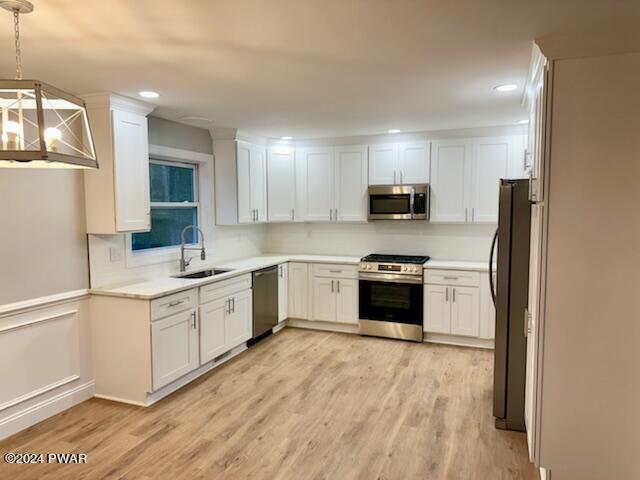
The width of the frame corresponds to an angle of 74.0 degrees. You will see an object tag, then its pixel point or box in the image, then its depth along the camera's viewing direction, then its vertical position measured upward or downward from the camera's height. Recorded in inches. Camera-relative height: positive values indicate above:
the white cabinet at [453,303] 180.1 -37.0
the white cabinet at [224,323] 152.6 -40.7
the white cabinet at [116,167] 128.8 +15.9
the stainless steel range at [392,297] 188.4 -36.0
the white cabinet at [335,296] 202.5 -38.0
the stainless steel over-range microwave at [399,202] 195.9 +7.3
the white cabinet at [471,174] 184.7 +19.4
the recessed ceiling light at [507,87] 120.8 +37.7
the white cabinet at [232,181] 191.0 +16.5
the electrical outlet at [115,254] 142.3 -12.2
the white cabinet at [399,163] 198.2 +25.9
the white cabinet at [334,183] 210.4 +17.6
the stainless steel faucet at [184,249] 166.7 -13.6
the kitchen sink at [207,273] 174.8 -23.0
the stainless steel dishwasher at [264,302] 185.0 -38.0
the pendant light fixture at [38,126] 57.4 +12.7
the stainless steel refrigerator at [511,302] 113.1 -23.2
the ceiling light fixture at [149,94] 124.9 +37.0
